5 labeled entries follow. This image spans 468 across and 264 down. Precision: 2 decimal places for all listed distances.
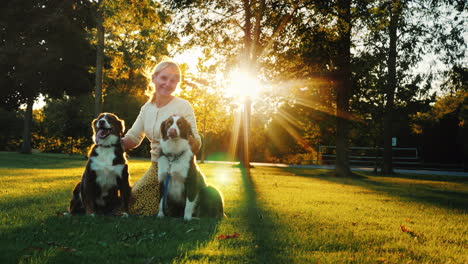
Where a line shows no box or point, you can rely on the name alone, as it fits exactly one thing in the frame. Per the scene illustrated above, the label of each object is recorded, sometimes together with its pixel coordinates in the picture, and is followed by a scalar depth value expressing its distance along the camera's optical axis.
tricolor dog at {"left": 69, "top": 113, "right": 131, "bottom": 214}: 5.52
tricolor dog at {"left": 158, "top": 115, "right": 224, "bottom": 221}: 5.49
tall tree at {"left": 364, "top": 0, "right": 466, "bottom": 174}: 17.52
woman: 6.07
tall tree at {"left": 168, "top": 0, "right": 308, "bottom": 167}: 17.00
